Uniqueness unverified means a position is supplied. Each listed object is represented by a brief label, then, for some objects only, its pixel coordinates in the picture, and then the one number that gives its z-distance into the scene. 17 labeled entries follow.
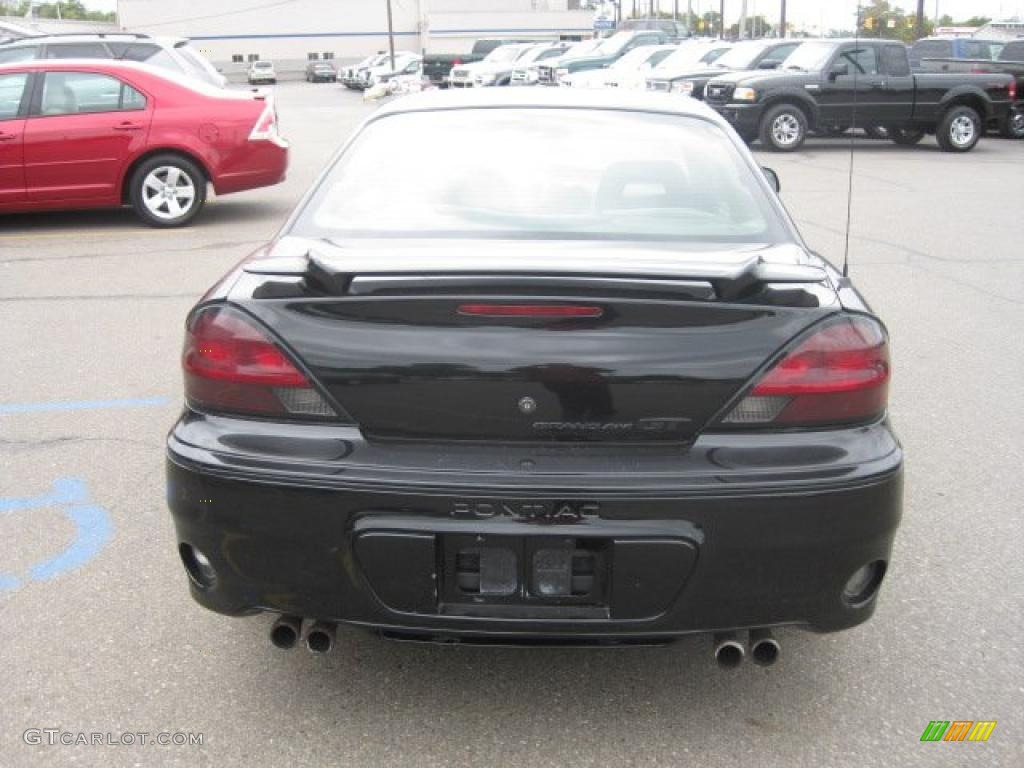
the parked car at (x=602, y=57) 30.47
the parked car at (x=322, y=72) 70.44
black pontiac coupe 2.63
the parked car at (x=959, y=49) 22.39
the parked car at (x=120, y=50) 12.73
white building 83.56
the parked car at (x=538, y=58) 30.69
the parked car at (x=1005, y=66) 20.88
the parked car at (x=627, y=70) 24.99
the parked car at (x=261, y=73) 64.31
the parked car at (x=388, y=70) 46.81
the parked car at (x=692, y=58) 23.64
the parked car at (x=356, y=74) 52.69
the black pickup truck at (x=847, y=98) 18.91
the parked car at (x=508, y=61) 33.97
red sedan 10.48
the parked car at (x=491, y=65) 34.78
